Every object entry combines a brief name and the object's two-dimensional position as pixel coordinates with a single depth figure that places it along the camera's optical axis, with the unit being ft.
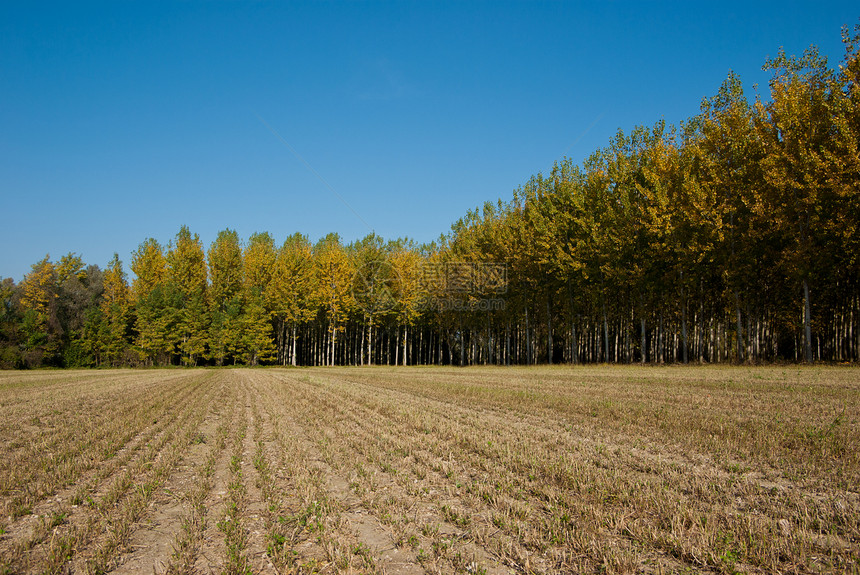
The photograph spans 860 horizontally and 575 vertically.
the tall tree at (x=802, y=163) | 79.25
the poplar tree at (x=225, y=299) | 181.68
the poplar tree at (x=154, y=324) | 183.93
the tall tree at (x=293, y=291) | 174.60
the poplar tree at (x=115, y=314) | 192.44
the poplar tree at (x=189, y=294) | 185.78
